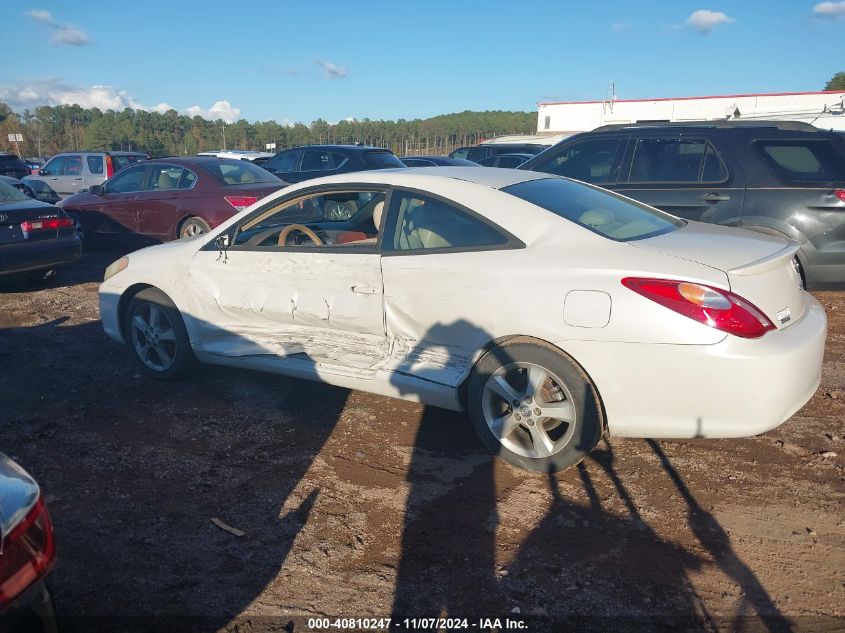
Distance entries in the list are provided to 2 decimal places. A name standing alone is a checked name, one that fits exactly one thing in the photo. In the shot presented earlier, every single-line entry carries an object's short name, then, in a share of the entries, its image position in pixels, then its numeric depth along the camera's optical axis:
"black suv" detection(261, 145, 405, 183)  12.12
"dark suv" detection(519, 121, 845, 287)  6.10
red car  9.57
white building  35.12
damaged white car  3.25
